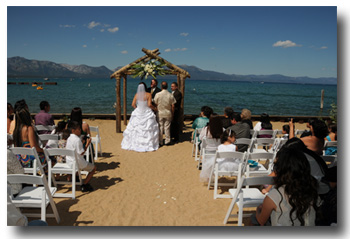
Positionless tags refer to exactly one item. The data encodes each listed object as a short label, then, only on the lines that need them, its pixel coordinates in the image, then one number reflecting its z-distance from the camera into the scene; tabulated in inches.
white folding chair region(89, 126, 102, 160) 277.3
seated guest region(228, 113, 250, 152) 246.5
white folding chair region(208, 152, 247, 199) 181.9
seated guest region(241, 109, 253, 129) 274.5
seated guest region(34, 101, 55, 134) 265.3
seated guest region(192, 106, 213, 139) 299.7
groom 330.6
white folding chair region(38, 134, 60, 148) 221.9
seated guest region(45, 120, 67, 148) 226.5
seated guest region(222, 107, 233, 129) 294.2
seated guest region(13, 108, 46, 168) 182.6
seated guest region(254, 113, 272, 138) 281.0
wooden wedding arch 378.9
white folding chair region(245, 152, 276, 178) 175.8
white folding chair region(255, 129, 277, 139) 266.7
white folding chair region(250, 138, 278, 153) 219.9
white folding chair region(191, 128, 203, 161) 279.3
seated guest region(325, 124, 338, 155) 225.3
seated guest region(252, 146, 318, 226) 107.1
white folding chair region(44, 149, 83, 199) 179.8
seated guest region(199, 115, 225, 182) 213.3
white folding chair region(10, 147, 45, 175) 165.1
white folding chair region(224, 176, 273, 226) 123.3
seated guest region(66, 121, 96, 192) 194.1
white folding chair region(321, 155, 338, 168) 180.9
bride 311.1
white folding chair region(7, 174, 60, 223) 124.7
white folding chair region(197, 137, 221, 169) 233.5
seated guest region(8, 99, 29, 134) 215.7
